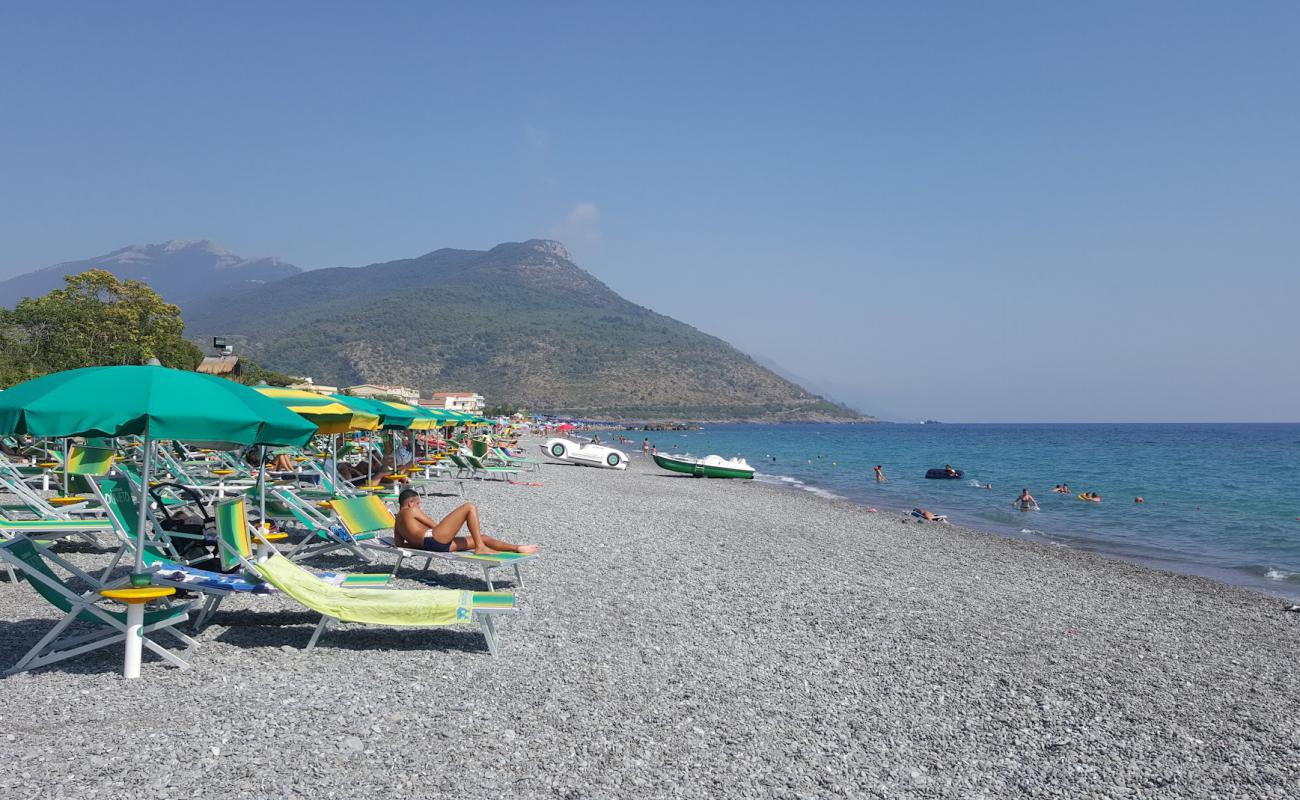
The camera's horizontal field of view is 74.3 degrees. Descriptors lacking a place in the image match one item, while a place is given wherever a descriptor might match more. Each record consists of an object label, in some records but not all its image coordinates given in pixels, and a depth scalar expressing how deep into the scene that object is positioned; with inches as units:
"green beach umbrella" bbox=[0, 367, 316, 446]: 183.6
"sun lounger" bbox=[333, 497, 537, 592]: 281.0
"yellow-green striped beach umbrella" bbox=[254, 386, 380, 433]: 339.6
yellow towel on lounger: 208.7
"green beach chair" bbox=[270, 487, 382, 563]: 304.7
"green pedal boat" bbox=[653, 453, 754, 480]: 1105.4
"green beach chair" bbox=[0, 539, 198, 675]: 188.4
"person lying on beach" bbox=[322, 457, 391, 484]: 584.6
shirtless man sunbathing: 288.2
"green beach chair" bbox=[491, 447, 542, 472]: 951.0
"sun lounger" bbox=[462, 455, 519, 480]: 730.2
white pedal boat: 1194.6
